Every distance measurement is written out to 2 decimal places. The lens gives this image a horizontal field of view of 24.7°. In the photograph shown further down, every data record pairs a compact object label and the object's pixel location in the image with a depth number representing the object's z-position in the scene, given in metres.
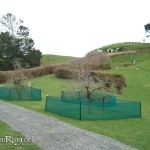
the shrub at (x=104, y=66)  67.90
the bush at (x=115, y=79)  45.74
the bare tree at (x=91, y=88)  27.89
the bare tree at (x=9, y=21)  96.62
